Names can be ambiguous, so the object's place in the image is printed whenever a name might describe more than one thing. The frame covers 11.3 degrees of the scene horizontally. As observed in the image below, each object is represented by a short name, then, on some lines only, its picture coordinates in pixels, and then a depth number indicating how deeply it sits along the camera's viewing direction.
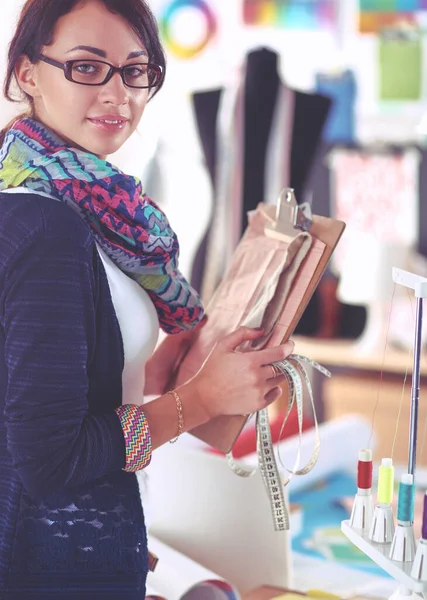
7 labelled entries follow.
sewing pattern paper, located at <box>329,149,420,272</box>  6.20
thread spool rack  2.36
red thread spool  2.46
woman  2.35
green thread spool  2.43
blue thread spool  2.39
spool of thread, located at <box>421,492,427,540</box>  2.35
